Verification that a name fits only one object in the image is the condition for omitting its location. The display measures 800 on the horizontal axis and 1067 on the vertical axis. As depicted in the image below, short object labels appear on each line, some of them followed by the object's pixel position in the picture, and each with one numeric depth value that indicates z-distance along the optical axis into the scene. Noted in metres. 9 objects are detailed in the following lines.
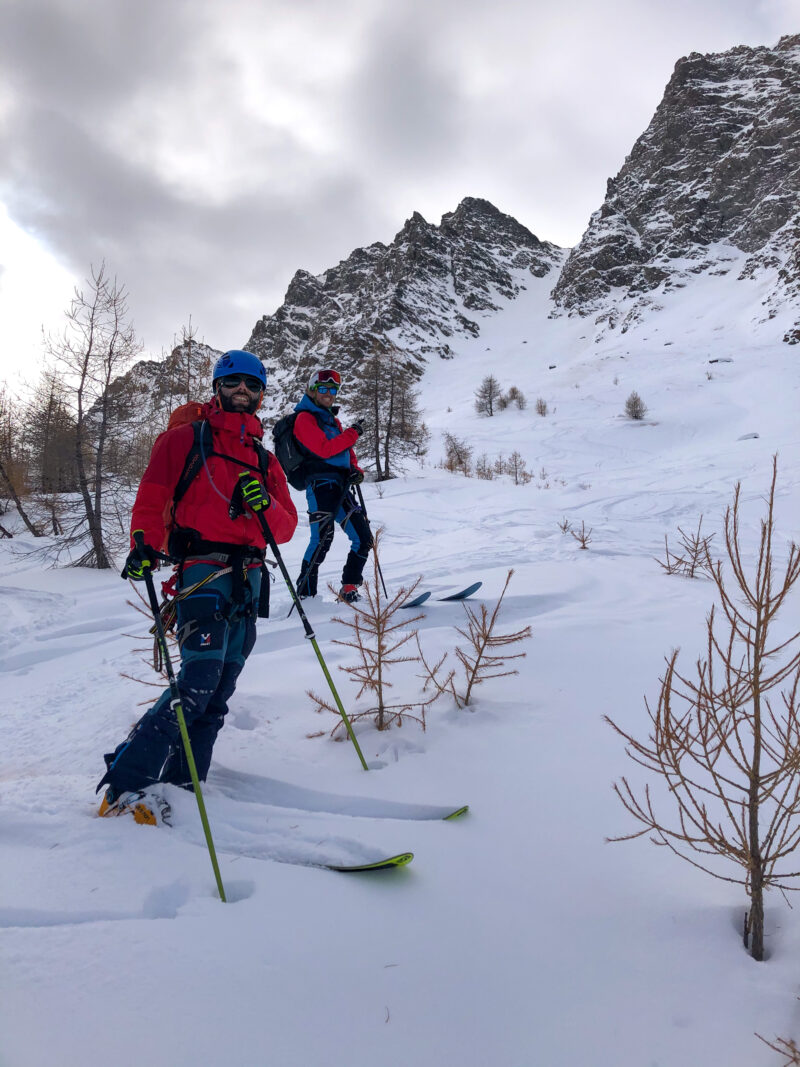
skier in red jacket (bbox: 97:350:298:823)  2.27
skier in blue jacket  4.96
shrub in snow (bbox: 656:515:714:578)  5.54
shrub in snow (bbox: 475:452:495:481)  16.40
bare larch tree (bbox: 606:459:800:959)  1.44
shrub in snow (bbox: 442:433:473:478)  18.83
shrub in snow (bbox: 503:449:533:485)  15.73
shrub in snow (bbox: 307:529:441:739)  2.86
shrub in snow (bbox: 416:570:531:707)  3.05
